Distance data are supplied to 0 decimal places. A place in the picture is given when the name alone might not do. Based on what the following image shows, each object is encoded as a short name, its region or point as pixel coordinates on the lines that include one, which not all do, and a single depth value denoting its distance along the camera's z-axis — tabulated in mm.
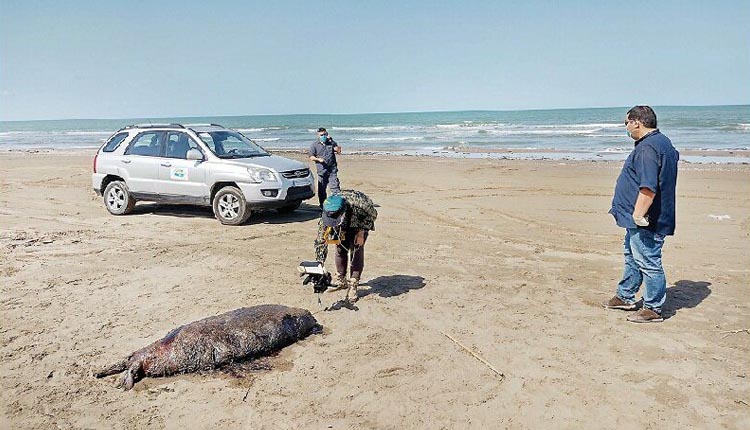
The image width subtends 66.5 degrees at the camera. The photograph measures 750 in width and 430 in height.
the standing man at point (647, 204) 5375
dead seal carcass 4641
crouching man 5746
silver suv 10477
